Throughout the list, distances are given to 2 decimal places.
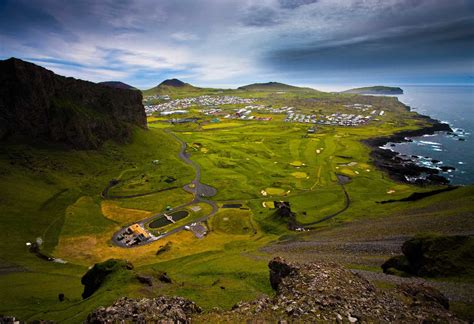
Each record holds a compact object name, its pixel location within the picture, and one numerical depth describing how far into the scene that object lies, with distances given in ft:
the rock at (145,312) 80.33
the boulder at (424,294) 89.76
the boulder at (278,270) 113.13
